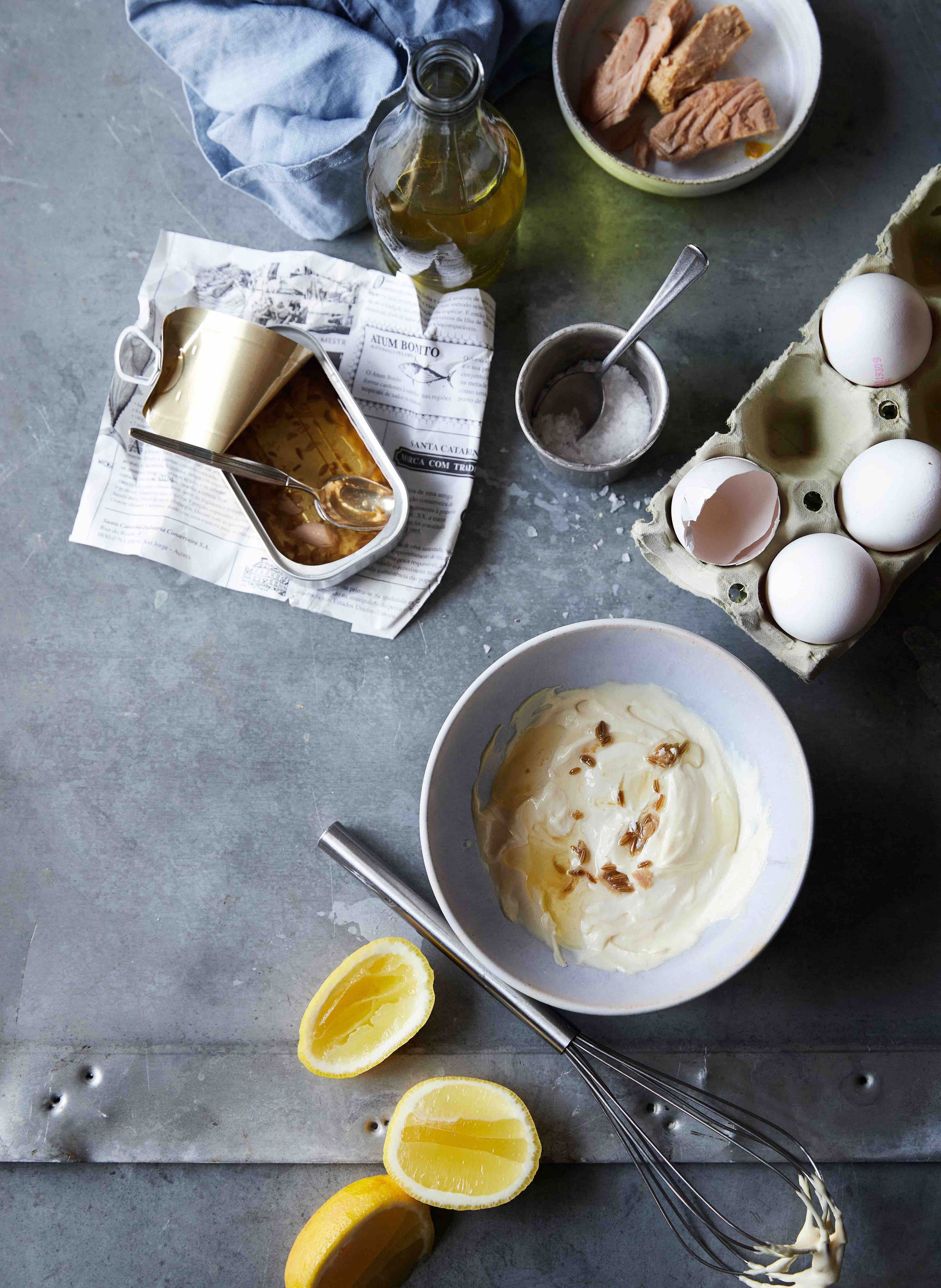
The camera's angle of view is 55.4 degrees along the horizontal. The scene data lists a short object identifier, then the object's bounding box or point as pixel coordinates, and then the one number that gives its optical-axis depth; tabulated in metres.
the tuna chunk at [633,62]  1.00
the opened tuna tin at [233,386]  0.98
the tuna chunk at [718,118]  1.01
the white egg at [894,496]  0.81
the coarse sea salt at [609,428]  1.00
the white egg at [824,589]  0.81
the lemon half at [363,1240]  0.92
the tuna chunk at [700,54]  0.99
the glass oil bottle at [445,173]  0.88
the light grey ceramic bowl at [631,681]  0.84
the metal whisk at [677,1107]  0.95
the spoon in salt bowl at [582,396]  0.99
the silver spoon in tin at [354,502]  1.00
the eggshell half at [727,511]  0.85
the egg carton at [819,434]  0.86
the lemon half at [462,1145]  0.93
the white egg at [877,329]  0.85
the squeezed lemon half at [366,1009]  0.95
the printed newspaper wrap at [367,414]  1.04
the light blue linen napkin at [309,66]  1.00
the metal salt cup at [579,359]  0.95
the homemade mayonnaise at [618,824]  0.91
